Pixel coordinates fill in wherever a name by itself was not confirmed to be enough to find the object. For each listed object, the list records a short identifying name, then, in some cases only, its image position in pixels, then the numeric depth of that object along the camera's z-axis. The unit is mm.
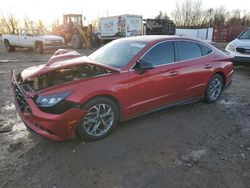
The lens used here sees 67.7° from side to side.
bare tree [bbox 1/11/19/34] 26537
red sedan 2556
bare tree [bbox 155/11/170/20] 40757
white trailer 15146
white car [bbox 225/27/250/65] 6634
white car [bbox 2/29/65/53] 11567
